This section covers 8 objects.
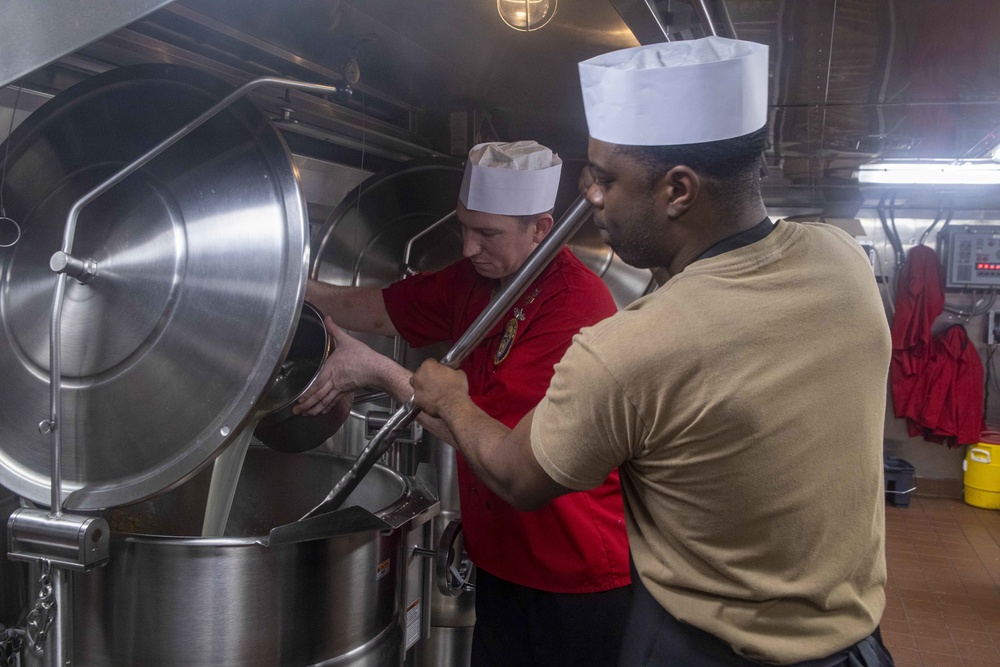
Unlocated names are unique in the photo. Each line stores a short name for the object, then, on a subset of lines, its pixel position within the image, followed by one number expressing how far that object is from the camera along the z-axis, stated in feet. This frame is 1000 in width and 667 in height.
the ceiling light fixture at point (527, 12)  5.30
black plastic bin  16.84
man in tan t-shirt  2.81
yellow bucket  16.67
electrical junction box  17.16
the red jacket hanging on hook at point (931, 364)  17.08
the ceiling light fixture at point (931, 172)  10.91
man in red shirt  4.73
